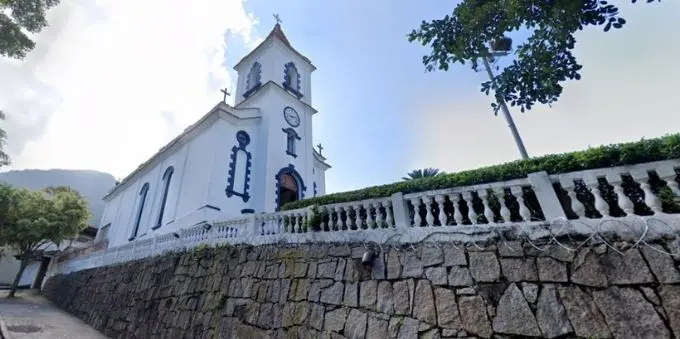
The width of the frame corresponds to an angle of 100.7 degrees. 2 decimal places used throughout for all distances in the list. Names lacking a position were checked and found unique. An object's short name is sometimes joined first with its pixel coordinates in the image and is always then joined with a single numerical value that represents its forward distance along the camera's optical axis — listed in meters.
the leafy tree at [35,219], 14.29
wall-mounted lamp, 4.27
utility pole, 7.82
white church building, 11.65
